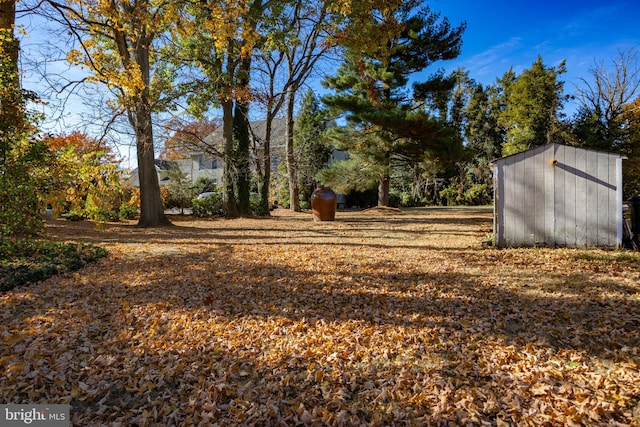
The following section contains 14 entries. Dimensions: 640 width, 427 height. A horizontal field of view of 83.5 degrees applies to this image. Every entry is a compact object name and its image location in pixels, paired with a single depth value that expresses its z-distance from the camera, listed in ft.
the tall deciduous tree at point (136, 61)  26.68
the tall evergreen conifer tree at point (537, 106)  74.54
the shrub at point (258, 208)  57.72
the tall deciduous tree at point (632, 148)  60.29
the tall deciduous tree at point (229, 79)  27.25
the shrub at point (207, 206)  55.67
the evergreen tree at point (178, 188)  60.68
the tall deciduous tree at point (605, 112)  65.92
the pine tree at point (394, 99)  47.88
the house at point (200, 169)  97.40
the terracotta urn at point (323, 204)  45.42
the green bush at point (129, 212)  47.70
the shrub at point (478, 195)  83.92
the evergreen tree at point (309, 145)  72.08
